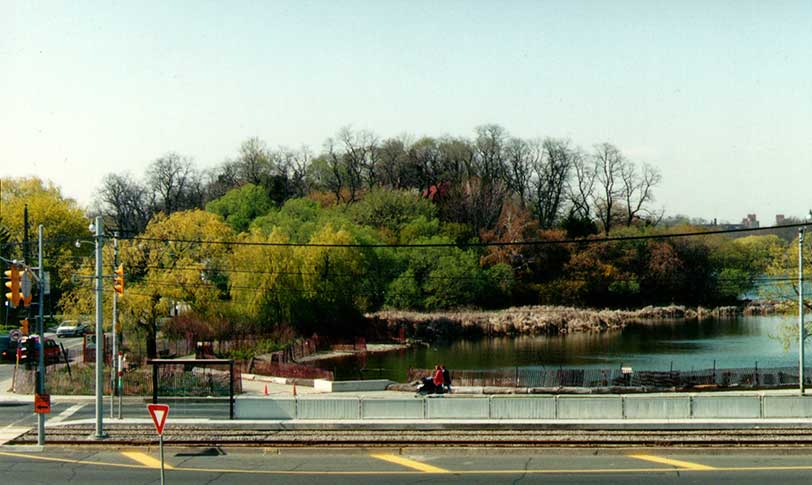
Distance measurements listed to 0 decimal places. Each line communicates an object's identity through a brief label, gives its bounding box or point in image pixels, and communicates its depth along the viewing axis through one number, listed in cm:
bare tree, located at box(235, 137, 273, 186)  14075
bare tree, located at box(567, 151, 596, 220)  13638
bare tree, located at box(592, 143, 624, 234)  13525
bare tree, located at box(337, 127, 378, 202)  14362
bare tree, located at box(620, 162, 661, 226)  13488
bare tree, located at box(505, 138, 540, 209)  14038
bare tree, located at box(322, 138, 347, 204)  14438
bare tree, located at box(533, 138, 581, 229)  13738
